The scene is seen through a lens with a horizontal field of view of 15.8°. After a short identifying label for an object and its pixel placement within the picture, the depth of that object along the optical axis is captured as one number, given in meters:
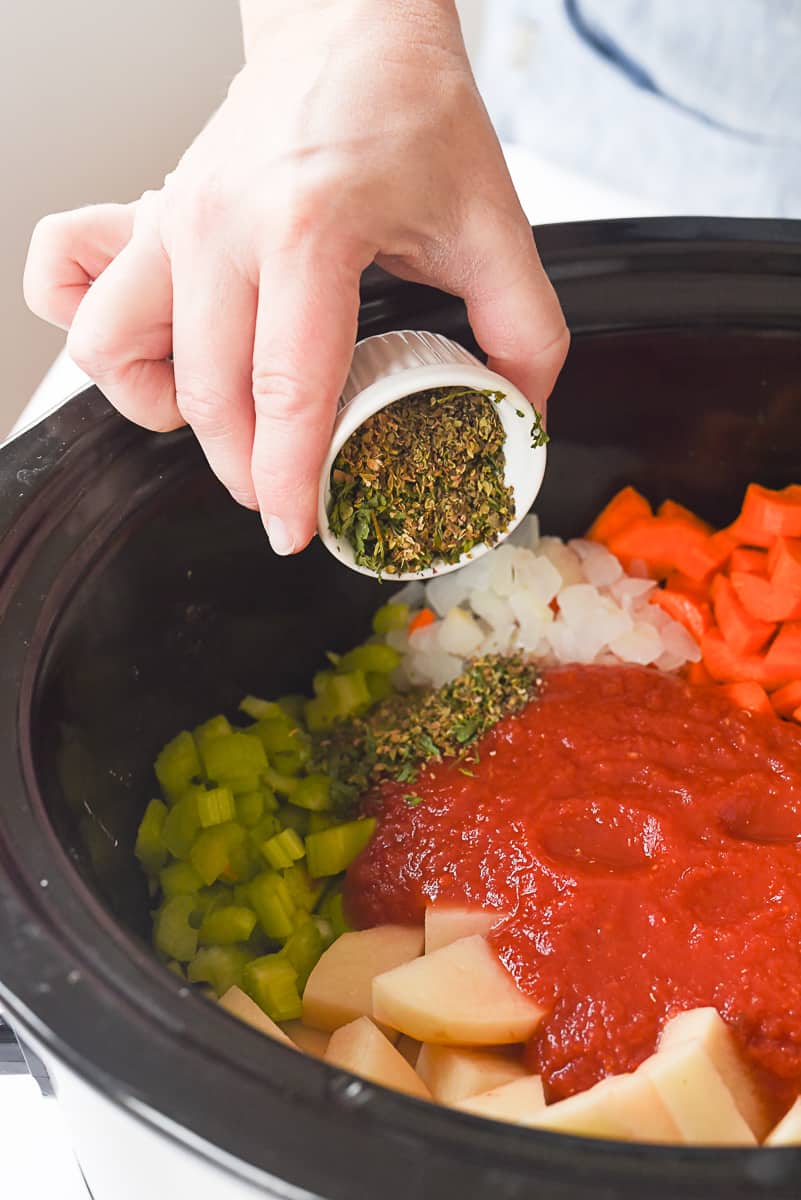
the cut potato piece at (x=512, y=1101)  0.65
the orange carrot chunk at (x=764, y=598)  0.76
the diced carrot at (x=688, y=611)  0.78
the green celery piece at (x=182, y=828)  0.73
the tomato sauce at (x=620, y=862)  0.68
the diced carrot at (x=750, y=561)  0.78
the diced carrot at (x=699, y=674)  0.79
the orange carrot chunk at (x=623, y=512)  0.80
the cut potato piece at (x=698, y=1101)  0.62
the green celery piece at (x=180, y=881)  0.72
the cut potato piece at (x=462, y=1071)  0.67
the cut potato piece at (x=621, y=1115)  0.62
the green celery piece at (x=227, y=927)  0.71
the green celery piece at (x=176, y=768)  0.74
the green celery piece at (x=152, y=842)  0.72
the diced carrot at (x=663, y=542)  0.79
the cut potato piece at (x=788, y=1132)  0.62
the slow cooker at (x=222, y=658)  0.57
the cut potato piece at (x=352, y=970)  0.70
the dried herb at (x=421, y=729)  0.75
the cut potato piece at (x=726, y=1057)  0.66
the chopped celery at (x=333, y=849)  0.74
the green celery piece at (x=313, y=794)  0.74
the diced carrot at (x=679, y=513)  0.80
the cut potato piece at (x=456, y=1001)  0.67
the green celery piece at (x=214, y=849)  0.72
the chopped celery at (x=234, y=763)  0.74
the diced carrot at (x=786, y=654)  0.77
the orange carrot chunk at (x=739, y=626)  0.77
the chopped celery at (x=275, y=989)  0.70
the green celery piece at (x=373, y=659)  0.78
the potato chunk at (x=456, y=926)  0.71
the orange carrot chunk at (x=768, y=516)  0.77
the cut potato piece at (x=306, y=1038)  0.70
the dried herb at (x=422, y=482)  0.68
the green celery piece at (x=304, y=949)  0.71
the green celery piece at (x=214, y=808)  0.73
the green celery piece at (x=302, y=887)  0.73
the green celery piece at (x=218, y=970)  0.70
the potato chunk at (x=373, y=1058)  0.66
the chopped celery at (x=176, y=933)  0.71
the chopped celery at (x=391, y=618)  0.79
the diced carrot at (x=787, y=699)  0.77
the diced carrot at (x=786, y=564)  0.76
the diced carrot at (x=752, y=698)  0.77
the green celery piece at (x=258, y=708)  0.77
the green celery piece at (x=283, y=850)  0.73
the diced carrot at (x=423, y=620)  0.79
